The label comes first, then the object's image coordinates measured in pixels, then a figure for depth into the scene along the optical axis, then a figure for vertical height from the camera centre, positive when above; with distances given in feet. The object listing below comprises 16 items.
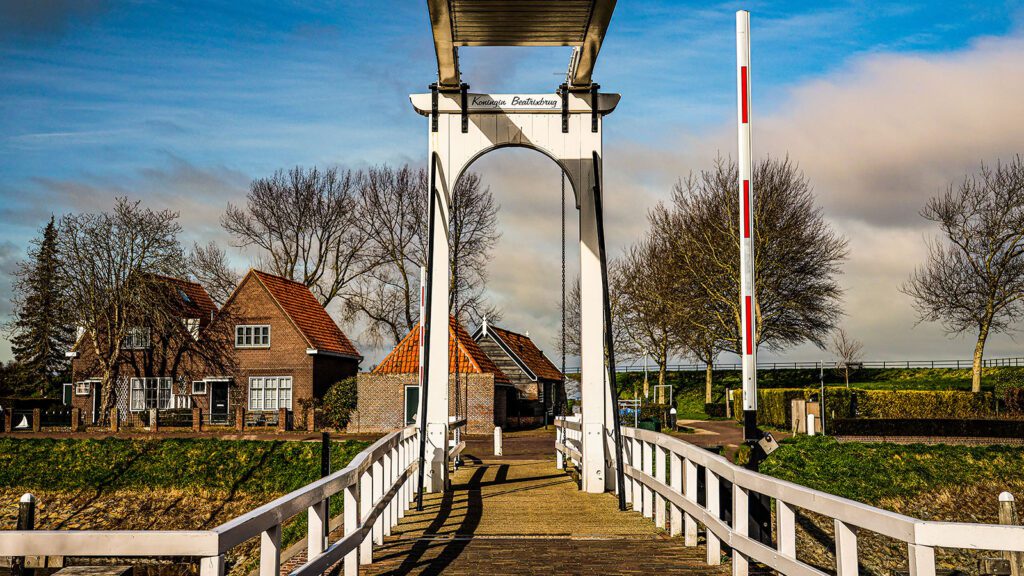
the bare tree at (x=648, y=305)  144.36 +11.79
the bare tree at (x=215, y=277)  160.15 +17.89
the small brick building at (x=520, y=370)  145.15 +1.23
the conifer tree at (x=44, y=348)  177.35 +6.47
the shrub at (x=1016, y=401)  104.95 -2.92
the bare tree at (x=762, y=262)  129.08 +16.50
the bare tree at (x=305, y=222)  162.30 +28.08
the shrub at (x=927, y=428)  87.30 -4.97
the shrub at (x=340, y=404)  121.08 -3.43
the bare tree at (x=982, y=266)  125.49 +15.43
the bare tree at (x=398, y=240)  149.79 +23.73
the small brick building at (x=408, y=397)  117.39 -2.48
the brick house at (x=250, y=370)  131.54 +1.26
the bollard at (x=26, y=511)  44.91 -6.53
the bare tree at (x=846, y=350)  146.59 +4.21
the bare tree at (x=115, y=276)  124.47 +14.16
